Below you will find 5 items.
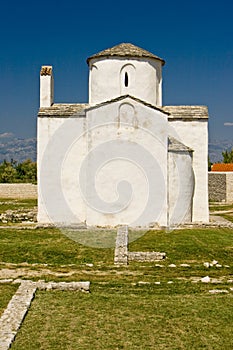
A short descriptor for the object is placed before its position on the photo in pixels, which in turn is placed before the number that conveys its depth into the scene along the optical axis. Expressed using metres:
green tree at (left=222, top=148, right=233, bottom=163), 57.33
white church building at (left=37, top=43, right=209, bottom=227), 19.64
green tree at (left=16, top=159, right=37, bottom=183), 52.33
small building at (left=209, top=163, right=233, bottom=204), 33.34
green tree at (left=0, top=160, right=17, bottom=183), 50.36
